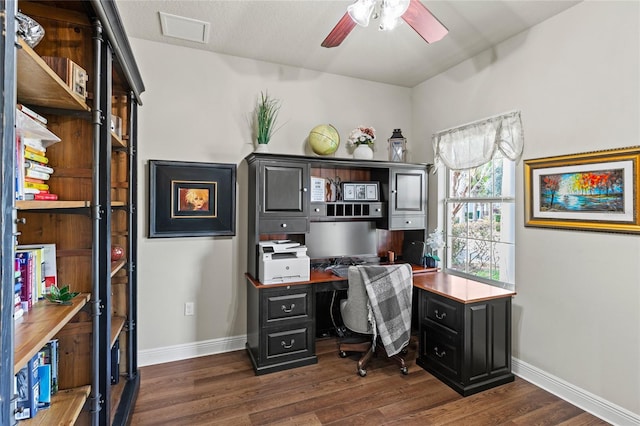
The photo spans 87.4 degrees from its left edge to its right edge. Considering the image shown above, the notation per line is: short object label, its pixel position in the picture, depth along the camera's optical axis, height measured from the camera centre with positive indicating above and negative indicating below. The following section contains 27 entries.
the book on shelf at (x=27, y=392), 1.24 -0.68
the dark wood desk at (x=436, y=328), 2.51 -0.93
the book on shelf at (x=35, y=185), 1.28 +0.11
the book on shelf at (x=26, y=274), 1.27 -0.24
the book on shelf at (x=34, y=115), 1.16 +0.37
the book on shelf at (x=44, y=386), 1.37 -0.71
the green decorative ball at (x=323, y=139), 3.32 +0.74
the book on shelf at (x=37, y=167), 1.26 +0.18
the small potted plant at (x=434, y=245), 3.44 -0.32
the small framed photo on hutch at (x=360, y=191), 3.38 +0.23
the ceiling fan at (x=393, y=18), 1.69 +1.07
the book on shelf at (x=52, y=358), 1.44 -0.63
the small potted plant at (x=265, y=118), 3.16 +0.93
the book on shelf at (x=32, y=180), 1.28 +0.13
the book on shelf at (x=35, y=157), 1.26 +0.22
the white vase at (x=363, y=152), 3.46 +0.64
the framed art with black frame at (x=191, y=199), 2.94 +0.13
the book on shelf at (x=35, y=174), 1.27 +0.15
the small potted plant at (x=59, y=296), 1.34 -0.33
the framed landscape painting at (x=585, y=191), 2.11 +0.16
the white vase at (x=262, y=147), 3.15 +0.63
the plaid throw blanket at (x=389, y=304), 2.68 -0.73
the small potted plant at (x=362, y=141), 3.47 +0.77
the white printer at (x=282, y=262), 2.80 -0.42
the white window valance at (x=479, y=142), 2.80 +0.67
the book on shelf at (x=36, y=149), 1.26 +0.25
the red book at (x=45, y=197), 1.28 +0.07
